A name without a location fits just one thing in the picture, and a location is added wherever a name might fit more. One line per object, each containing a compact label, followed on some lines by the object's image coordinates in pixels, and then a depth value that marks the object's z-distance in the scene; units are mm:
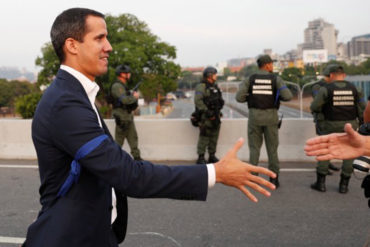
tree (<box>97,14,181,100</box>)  55125
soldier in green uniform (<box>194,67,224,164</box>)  7297
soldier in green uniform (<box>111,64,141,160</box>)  7285
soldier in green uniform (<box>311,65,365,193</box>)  5609
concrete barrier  7434
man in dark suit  1664
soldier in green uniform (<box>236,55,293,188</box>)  5871
